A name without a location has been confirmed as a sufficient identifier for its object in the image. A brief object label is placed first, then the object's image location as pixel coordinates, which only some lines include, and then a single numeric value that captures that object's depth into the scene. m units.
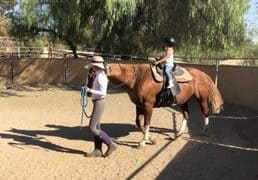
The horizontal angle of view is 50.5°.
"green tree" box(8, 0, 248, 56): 10.29
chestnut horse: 5.05
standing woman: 4.59
